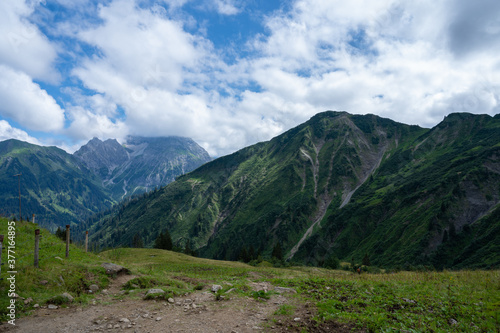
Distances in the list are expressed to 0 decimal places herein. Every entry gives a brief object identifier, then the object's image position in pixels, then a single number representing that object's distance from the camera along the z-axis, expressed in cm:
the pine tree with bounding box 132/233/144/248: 13244
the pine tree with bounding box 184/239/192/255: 11072
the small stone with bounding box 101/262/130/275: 1788
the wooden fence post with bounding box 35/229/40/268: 1501
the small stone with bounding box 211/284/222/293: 1646
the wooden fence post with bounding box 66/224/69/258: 1939
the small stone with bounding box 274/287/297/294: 1609
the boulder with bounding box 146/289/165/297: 1423
